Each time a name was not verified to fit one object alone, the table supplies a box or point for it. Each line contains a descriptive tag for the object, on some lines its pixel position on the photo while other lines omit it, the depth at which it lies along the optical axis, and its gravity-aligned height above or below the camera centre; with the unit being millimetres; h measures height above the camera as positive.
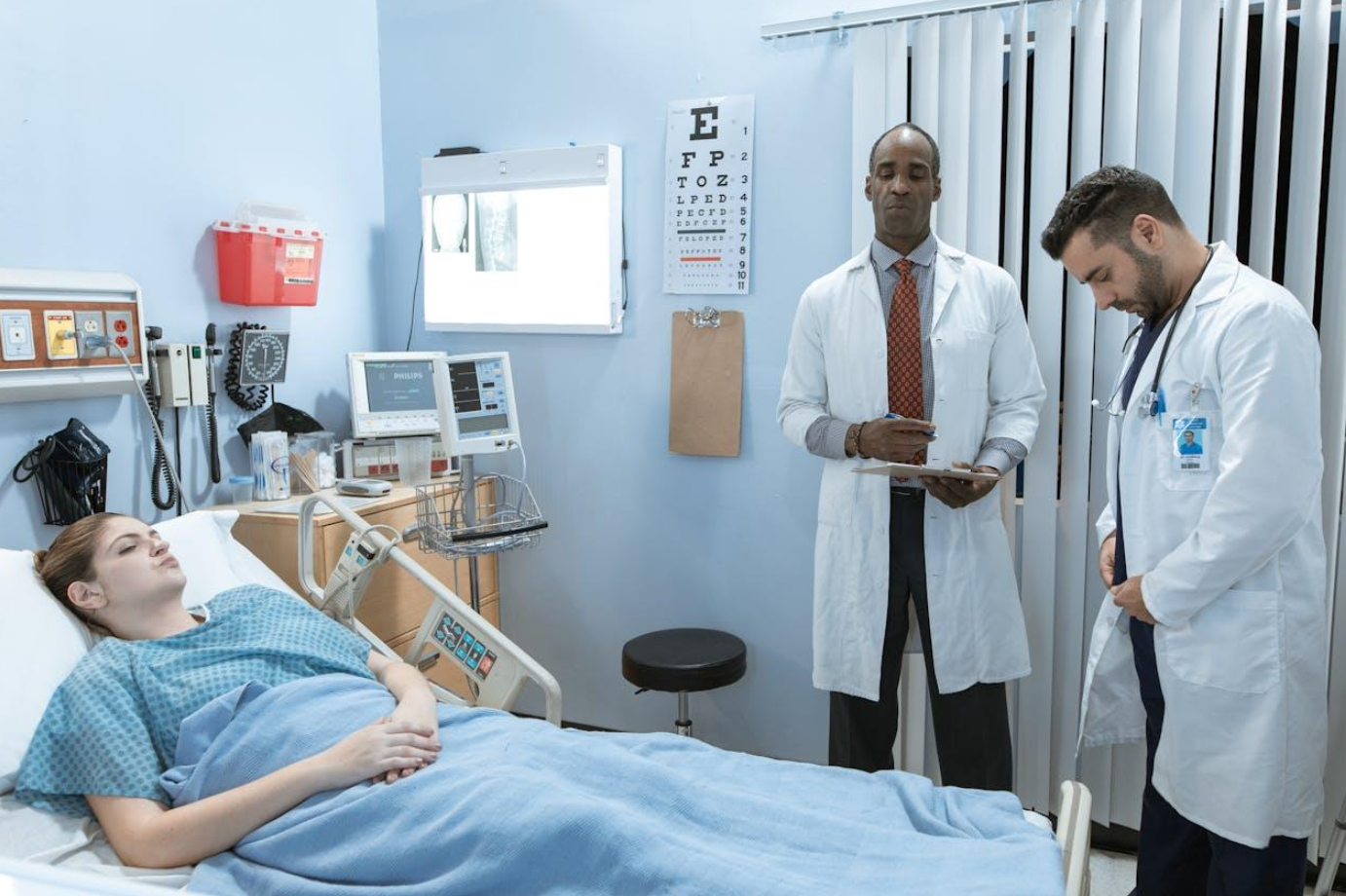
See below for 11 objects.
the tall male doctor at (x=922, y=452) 2320 -212
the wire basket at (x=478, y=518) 2480 -428
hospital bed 896 -618
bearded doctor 1733 -296
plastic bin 2680 +279
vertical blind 2213 +434
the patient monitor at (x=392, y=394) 2994 -106
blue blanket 1266 -632
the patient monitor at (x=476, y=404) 2695 -121
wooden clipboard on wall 2891 -71
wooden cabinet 2543 -529
